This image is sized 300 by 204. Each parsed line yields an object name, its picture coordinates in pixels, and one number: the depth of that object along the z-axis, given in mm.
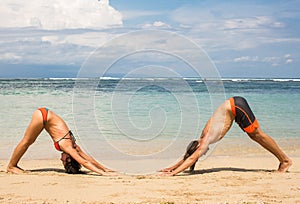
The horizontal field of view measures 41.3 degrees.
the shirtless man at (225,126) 6750
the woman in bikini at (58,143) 6598
